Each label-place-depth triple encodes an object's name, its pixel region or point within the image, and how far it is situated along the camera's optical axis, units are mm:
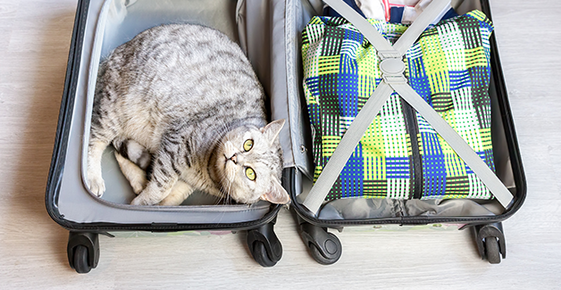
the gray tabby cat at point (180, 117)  1043
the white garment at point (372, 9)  1306
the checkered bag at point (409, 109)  1066
